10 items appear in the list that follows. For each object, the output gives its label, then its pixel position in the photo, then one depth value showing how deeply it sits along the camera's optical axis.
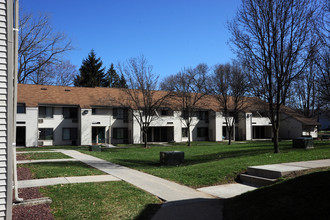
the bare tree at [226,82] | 33.50
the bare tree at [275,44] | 16.05
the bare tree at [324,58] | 15.14
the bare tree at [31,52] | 28.27
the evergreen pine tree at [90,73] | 59.47
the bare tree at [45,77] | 46.46
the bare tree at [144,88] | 29.18
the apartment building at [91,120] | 31.52
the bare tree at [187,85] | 33.47
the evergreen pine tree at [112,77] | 63.02
